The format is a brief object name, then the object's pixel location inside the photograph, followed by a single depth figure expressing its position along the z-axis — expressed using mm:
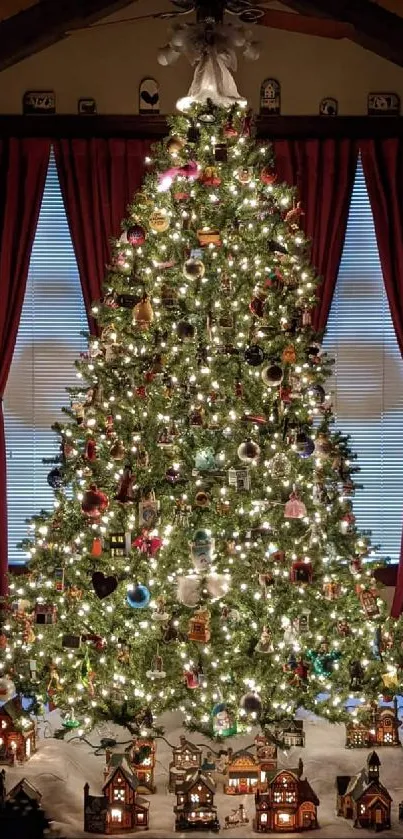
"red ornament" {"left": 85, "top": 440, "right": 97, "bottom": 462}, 3938
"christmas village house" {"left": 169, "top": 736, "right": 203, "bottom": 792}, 3680
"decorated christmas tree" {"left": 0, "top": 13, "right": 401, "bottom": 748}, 3879
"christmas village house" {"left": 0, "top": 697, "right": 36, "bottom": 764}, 3850
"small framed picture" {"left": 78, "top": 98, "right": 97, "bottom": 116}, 5090
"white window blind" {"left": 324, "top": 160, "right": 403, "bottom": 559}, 5309
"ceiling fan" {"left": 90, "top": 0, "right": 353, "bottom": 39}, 4078
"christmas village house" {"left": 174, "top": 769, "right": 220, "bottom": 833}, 3400
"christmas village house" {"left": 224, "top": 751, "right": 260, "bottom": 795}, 3643
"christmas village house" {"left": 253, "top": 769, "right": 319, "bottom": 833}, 3383
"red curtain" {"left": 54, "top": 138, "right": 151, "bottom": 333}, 5047
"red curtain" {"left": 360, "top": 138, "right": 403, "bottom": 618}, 5078
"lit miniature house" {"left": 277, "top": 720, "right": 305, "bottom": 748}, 3807
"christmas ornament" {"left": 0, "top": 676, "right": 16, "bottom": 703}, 3906
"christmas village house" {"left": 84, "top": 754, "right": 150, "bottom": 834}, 3359
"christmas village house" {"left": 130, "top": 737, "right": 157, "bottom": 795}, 3646
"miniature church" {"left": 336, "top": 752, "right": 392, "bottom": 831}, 3408
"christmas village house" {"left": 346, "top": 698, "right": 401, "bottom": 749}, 4098
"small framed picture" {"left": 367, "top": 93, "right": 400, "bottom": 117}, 5113
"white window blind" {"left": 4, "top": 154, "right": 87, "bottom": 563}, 5301
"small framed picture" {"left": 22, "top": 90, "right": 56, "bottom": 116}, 5102
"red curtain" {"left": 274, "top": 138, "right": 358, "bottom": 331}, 5059
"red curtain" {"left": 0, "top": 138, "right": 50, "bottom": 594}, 5066
